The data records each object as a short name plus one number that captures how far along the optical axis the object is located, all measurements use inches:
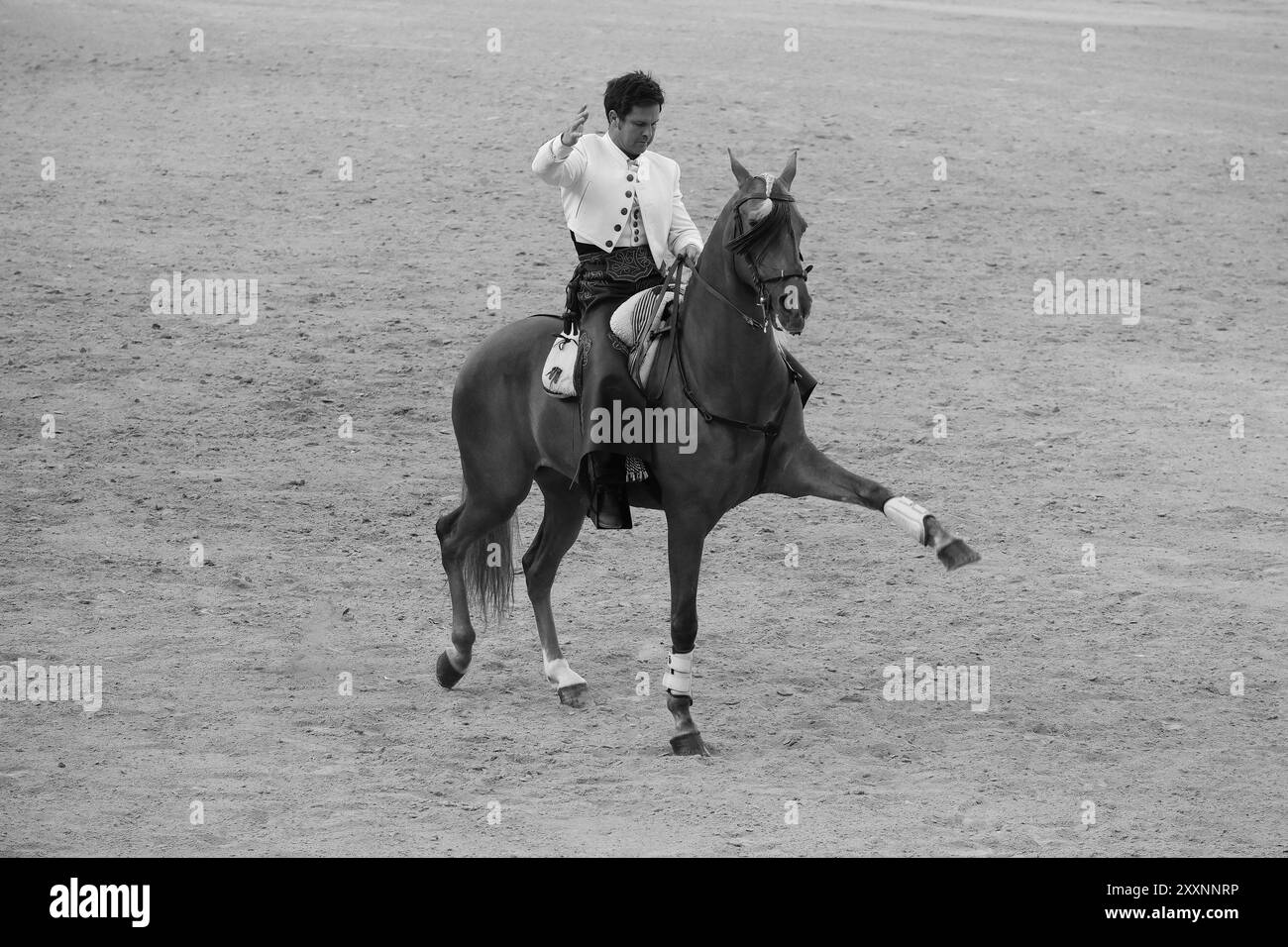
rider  630.5
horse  578.2
